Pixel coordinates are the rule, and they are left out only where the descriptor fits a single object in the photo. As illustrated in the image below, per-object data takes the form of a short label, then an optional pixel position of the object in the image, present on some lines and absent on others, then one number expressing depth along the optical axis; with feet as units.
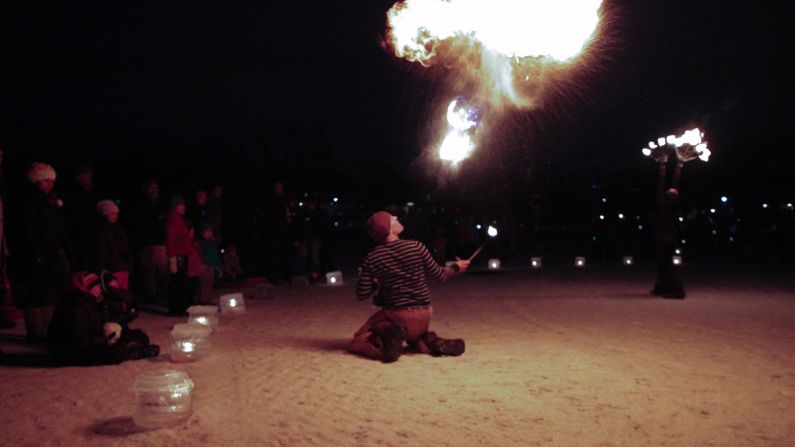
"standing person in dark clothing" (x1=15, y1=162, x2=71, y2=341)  30.32
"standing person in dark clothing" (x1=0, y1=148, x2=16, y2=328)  31.92
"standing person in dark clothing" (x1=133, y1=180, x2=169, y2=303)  44.55
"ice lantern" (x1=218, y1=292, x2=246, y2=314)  41.91
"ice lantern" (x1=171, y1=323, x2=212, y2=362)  27.20
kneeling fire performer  28.73
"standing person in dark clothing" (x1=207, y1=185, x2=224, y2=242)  56.23
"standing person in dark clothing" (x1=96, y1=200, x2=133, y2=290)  34.78
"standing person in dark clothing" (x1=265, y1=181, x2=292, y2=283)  56.90
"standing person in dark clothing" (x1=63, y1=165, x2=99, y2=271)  35.35
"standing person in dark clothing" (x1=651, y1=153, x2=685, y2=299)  48.03
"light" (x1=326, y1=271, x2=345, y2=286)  57.72
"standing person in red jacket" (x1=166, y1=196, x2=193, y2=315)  39.09
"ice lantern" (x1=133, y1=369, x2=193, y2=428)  19.03
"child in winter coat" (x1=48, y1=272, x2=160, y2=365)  26.00
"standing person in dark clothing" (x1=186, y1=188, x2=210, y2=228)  50.93
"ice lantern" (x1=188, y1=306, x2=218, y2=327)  34.86
